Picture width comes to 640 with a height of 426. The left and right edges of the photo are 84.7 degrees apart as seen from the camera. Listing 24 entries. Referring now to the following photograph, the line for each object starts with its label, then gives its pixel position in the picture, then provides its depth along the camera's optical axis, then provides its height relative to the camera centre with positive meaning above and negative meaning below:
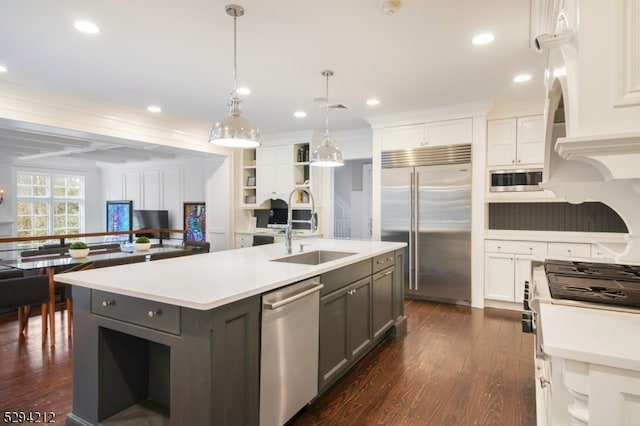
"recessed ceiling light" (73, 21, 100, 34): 2.46 +1.31
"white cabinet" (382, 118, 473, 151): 4.47 +1.02
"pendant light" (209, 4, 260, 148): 2.24 +0.53
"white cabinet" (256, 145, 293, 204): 5.98 +0.66
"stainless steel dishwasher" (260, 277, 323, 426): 1.76 -0.77
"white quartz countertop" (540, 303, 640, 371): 0.84 -0.34
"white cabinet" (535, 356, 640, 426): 0.83 -0.45
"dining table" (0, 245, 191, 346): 3.33 -0.54
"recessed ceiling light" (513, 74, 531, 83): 3.43 +1.32
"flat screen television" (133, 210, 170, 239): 8.04 -0.22
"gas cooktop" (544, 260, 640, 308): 1.24 -0.31
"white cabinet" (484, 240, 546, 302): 4.20 -0.69
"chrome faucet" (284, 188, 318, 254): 3.07 -0.20
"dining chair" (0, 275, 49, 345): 2.95 -0.73
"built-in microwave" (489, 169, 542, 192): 4.30 +0.38
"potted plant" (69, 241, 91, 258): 3.79 -0.44
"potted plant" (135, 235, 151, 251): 4.62 -0.45
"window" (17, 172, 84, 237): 8.25 +0.14
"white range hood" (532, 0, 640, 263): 1.01 +0.36
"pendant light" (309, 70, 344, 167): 3.30 +0.53
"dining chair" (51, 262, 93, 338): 3.50 -0.71
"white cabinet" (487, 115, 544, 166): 4.27 +0.87
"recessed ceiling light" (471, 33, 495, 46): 2.64 +1.32
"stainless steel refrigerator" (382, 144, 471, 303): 4.47 -0.08
